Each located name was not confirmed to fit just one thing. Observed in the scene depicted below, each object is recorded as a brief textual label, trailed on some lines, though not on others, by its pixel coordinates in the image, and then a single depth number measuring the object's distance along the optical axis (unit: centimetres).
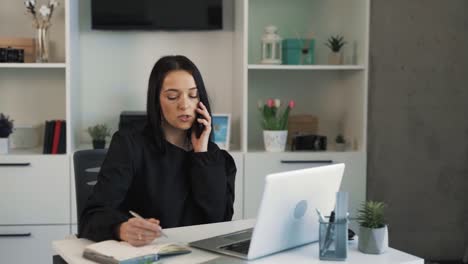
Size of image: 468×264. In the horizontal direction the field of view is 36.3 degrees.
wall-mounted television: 416
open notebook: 182
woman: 227
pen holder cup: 191
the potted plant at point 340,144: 412
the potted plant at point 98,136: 401
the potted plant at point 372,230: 197
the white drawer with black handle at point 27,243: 378
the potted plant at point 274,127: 400
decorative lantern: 411
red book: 385
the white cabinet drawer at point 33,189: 377
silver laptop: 180
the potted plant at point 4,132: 384
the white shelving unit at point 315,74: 420
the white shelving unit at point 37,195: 378
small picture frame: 404
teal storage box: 416
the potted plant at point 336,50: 420
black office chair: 269
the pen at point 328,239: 192
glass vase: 394
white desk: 190
